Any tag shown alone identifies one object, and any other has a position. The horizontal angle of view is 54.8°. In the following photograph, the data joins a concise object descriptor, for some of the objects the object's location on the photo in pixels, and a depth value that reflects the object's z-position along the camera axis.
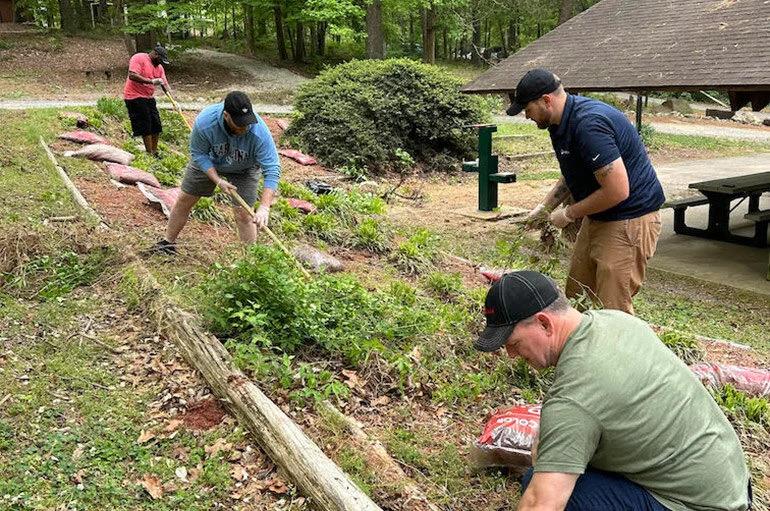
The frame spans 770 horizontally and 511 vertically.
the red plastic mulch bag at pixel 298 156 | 13.02
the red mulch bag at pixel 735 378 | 4.74
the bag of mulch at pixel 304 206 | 8.64
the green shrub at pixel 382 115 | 13.62
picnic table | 9.53
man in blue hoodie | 5.29
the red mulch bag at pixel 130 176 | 8.68
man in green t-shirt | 2.21
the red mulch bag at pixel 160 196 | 7.82
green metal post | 10.95
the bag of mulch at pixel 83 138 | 10.28
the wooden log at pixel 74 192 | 6.99
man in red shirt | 10.03
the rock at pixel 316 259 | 6.44
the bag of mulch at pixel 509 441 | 3.59
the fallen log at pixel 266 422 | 3.21
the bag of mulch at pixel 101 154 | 9.45
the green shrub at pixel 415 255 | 7.15
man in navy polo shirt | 4.23
